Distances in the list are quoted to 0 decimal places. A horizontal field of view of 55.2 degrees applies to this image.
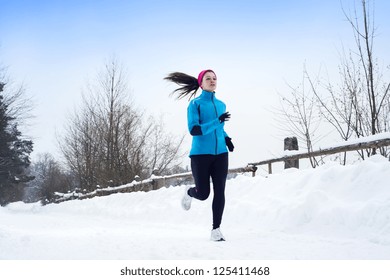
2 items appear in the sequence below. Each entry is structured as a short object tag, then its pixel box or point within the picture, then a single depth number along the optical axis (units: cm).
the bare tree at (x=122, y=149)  2011
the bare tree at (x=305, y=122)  809
